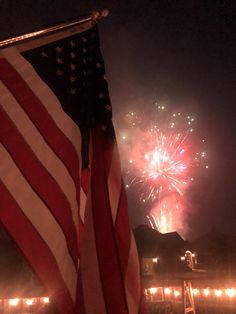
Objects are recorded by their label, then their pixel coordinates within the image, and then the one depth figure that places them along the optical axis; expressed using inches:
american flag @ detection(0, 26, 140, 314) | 119.1
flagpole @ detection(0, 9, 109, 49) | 149.6
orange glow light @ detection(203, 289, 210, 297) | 911.7
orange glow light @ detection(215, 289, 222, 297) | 870.9
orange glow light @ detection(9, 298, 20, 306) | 745.6
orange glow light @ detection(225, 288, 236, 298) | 828.0
